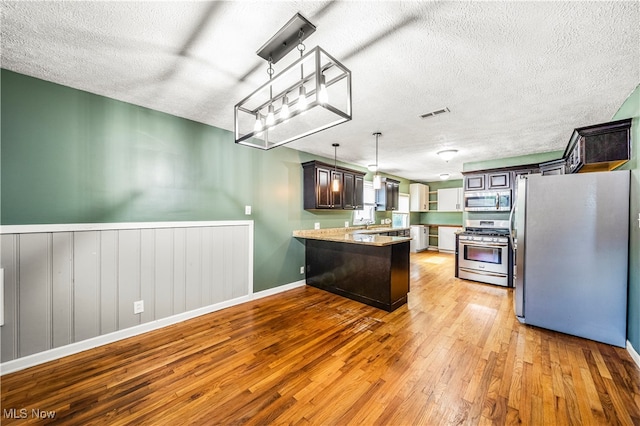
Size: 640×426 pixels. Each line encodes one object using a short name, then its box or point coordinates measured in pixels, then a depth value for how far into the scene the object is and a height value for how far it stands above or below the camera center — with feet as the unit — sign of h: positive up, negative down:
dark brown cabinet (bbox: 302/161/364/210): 14.40 +1.49
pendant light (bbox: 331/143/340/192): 14.03 +2.50
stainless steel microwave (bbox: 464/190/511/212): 15.87 +0.75
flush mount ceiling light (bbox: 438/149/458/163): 14.64 +3.58
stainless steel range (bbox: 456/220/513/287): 14.30 -2.69
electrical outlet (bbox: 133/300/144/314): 8.78 -3.53
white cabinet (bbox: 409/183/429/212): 26.91 +1.61
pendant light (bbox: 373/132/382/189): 12.85 +1.55
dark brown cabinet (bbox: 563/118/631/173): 8.03 +2.38
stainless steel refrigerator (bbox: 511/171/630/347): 7.97 -1.49
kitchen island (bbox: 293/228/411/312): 10.82 -2.81
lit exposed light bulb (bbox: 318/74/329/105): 4.73 +2.31
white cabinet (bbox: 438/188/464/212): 25.43 +1.28
